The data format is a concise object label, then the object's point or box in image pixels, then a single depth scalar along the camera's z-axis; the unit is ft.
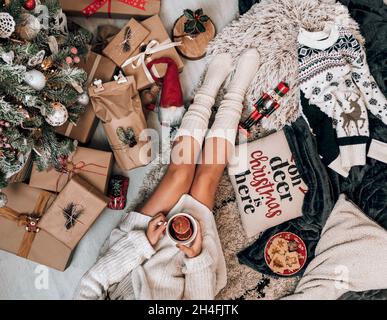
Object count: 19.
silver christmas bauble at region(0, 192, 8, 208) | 4.43
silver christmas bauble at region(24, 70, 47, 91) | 3.78
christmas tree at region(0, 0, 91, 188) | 3.74
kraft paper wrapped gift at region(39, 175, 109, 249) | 4.85
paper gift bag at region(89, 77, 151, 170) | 4.92
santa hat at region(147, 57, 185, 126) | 5.18
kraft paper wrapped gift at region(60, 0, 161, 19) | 5.29
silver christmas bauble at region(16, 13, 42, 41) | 3.88
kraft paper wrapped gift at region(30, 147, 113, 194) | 4.98
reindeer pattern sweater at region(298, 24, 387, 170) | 4.99
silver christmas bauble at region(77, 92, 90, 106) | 4.62
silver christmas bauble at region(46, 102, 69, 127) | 4.08
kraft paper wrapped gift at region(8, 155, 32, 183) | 4.80
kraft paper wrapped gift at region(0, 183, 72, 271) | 4.97
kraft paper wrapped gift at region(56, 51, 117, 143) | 5.00
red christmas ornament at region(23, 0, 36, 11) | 3.96
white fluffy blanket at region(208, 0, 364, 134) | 5.24
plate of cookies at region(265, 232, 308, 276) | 5.08
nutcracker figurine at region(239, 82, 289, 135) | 5.29
